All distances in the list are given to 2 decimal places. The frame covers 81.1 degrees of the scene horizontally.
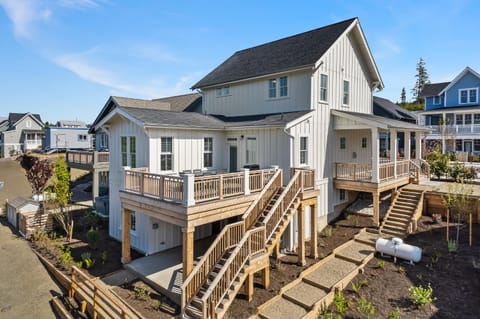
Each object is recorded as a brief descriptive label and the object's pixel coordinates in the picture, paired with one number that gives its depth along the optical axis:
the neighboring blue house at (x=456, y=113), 31.48
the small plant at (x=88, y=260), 11.63
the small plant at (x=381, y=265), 10.61
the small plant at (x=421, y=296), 8.51
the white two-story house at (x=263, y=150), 9.92
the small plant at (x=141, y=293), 9.46
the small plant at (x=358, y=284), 9.33
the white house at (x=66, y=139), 44.72
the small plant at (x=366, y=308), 8.18
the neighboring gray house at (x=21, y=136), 53.25
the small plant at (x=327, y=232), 13.84
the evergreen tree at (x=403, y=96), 89.04
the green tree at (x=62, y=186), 14.75
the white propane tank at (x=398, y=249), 10.68
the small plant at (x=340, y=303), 8.44
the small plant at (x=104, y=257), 12.25
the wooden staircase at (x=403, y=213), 13.23
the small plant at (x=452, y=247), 11.20
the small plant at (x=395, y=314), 7.82
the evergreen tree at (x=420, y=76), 77.44
